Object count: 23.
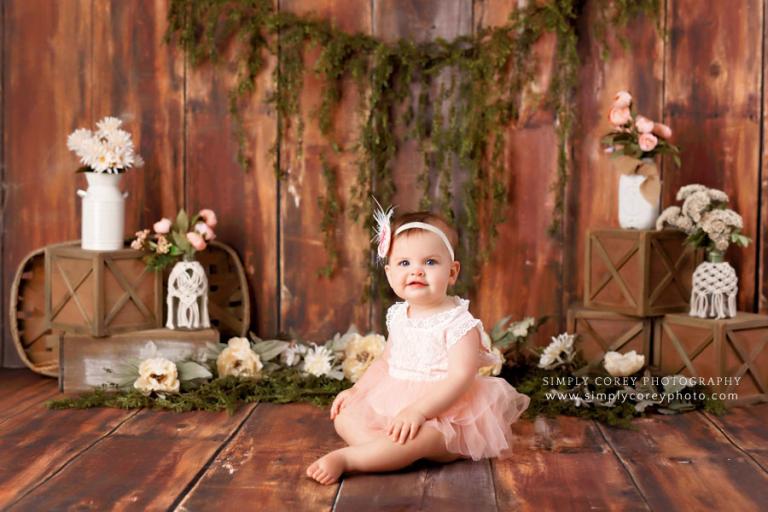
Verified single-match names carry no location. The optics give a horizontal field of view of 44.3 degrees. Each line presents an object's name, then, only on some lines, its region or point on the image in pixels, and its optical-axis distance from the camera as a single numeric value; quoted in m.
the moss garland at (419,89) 2.98
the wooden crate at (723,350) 2.60
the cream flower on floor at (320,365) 2.76
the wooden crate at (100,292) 2.72
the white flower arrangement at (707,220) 2.63
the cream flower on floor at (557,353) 2.80
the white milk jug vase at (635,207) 2.78
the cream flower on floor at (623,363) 2.64
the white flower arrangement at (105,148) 2.79
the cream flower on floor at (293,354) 2.87
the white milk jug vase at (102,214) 2.79
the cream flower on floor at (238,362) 2.74
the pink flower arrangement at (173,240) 2.79
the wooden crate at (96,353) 2.76
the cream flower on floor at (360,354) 2.73
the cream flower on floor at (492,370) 2.70
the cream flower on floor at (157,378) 2.58
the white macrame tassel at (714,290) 2.65
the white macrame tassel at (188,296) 2.81
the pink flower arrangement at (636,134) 2.76
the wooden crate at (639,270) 2.71
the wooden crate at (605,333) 2.79
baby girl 2.00
